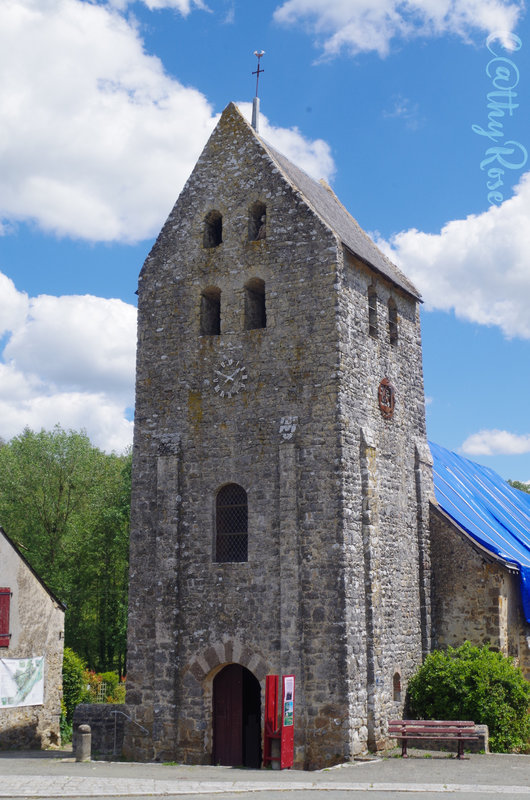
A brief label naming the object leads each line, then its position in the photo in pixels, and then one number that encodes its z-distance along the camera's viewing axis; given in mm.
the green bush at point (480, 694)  16266
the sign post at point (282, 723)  14836
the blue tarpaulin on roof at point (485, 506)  19391
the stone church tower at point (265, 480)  15906
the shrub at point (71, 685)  24609
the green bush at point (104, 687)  27875
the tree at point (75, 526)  35625
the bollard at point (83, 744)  16359
